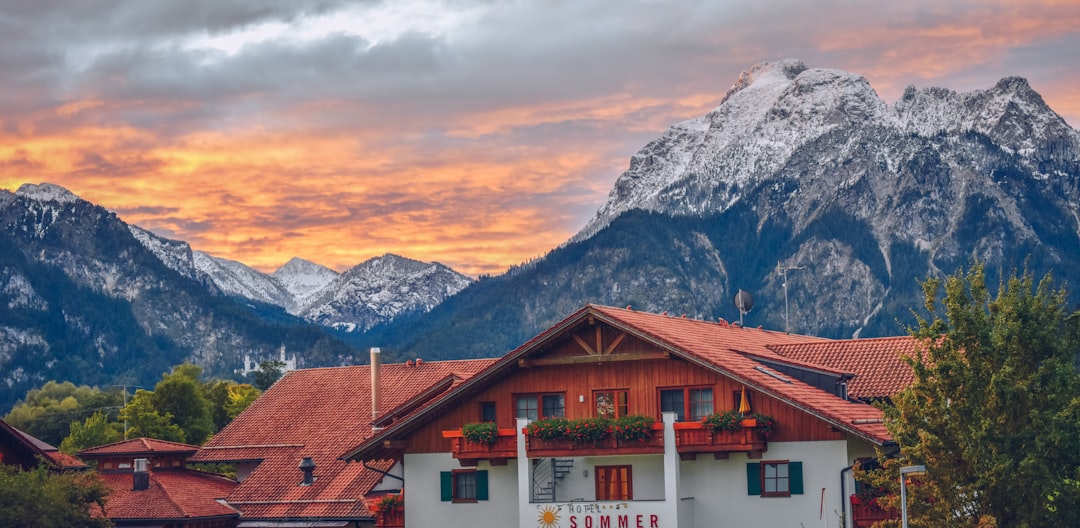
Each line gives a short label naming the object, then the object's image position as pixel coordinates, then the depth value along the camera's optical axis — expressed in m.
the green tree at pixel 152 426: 125.38
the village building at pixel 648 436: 53.91
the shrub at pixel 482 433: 57.69
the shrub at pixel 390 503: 61.28
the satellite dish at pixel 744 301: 77.81
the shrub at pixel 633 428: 55.09
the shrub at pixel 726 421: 53.69
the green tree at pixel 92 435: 137.12
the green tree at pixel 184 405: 140.25
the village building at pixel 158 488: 73.06
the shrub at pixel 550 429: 56.44
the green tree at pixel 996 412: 43.91
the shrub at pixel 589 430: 55.72
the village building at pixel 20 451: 74.50
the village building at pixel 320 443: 68.19
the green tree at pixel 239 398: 141.25
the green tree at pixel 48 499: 63.22
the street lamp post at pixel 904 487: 42.56
